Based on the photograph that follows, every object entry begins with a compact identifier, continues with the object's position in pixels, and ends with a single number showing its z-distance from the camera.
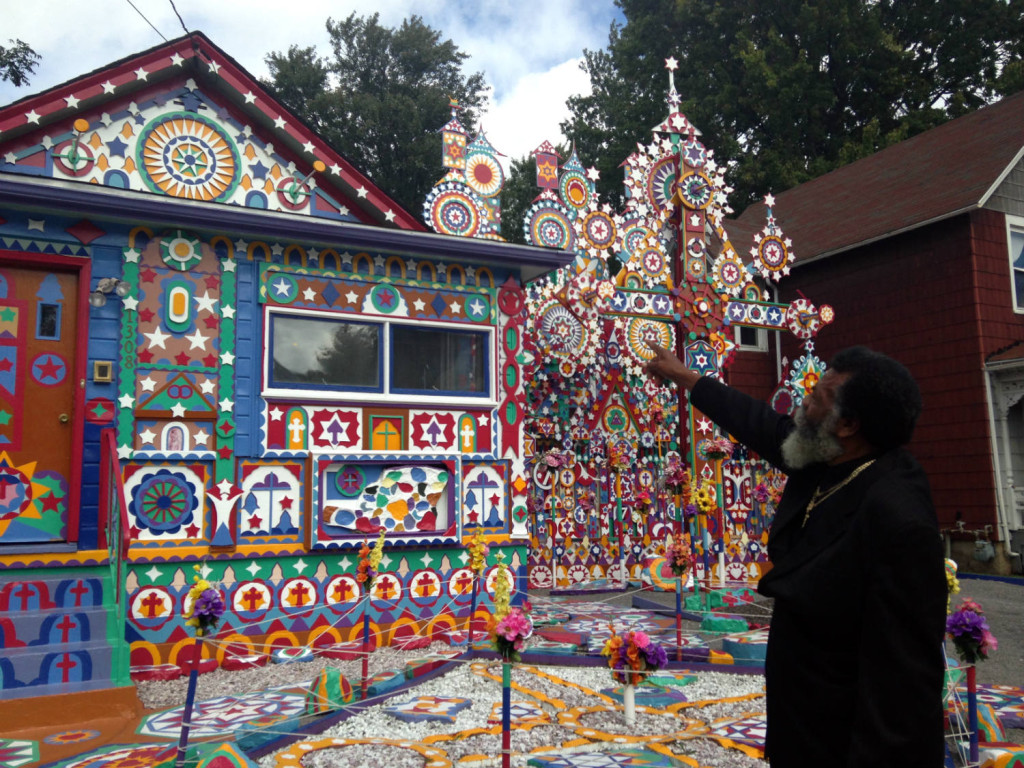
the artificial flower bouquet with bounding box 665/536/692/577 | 7.43
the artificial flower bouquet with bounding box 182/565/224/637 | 4.58
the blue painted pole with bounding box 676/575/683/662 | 6.94
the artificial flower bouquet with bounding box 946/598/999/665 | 4.46
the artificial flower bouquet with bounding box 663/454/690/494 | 9.58
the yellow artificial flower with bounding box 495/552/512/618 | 4.79
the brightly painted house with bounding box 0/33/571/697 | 6.68
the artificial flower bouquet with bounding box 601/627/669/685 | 5.19
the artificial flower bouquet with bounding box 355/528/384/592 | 6.11
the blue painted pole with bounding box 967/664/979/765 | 4.43
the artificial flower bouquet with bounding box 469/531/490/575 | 7.04
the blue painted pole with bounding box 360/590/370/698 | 5.63
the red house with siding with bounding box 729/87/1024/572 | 13.66
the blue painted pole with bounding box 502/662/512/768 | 3.88
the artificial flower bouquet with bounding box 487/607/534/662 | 4.41
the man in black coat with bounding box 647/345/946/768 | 2.17
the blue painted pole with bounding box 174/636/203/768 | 4.26
